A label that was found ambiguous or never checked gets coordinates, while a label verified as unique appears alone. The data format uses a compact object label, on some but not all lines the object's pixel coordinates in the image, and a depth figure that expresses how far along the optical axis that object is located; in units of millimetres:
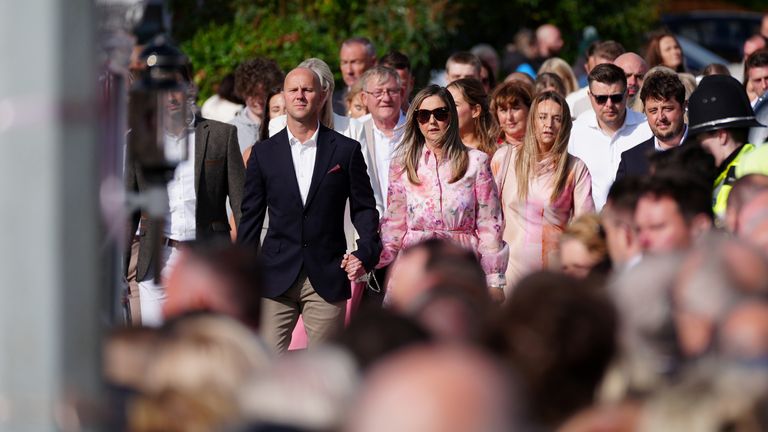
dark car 45812
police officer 15461
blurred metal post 6535
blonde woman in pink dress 18016
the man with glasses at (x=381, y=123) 20687
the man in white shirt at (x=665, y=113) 19047
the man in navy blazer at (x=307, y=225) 18219
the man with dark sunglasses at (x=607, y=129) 20375
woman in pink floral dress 17531
